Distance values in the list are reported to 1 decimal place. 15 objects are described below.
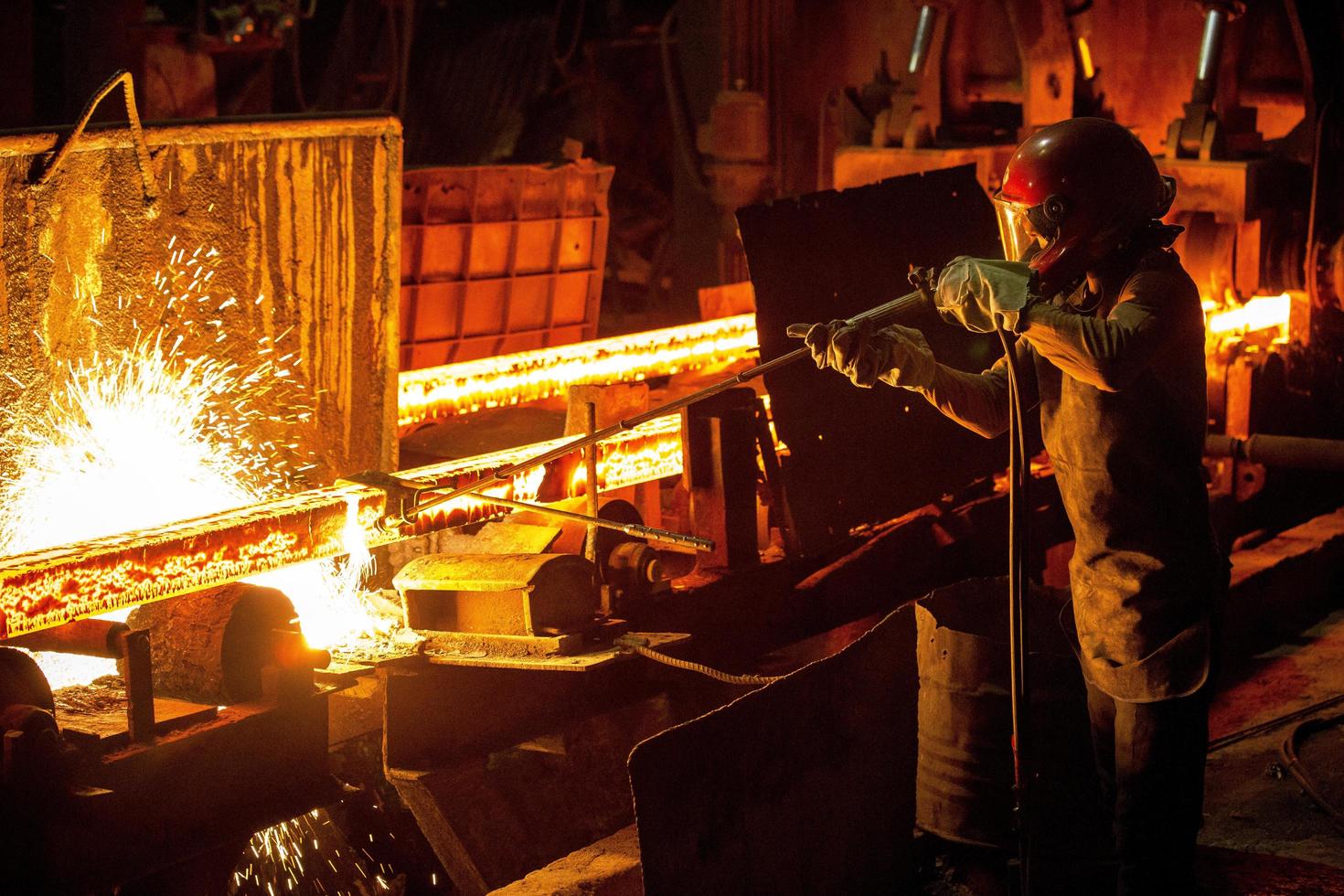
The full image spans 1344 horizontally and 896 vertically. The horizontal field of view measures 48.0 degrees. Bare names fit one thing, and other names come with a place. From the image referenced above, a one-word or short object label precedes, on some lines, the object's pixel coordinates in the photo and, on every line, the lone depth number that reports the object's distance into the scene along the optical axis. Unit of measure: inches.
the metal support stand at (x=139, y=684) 122.7
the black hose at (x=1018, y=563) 126.1
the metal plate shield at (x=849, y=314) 179.3
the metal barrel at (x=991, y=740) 149.2
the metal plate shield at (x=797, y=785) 121.3
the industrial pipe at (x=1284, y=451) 223.8
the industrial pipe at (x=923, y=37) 275.7
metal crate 254.1
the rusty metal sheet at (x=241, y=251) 133.5
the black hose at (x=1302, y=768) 172.6
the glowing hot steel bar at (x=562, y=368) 202.7
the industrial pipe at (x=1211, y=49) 258.2
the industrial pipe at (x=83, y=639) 125.3
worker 123.6
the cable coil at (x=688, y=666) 143.6
